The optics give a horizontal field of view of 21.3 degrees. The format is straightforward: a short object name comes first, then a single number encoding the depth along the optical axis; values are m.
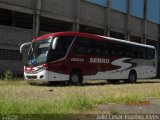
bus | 21.08
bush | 25.04
